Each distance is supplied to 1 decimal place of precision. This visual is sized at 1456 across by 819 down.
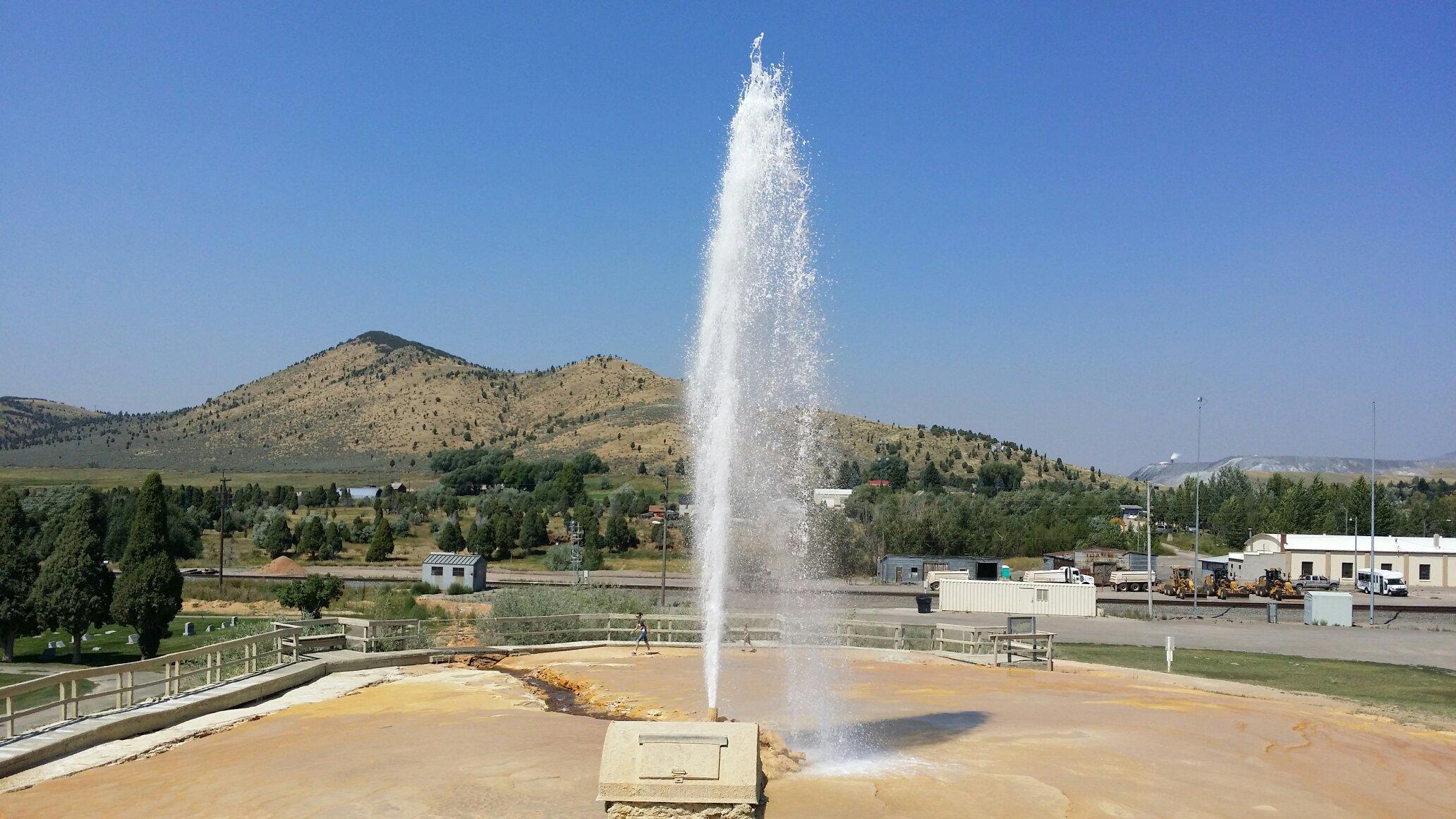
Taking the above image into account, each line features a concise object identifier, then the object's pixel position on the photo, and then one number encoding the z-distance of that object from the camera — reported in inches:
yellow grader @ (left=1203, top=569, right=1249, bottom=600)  2783.0
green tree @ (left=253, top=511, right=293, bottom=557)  3700.8
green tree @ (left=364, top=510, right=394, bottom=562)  3700.1
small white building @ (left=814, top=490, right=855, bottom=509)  3743.1
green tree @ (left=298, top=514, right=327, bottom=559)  3708.2
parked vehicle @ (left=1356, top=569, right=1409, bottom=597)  2773.1
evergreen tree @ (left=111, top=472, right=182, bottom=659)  1926.7
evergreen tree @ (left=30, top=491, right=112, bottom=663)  1889.8
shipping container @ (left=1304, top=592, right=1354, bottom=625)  2006.6
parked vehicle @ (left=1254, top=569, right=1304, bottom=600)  2755.9
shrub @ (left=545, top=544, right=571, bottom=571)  3398.1
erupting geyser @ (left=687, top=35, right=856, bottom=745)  685.3
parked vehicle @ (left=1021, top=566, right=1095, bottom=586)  2706.7
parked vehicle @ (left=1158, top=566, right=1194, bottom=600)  2755.9
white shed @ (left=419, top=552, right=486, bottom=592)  2748.5
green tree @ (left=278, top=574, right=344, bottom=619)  2174.0
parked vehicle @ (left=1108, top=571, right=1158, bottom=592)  2970.0
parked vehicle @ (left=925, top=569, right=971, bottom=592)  2659.9
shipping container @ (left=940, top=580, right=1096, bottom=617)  2132.1
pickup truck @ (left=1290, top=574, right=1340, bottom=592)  2928.2
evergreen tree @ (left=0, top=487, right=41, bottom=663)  1882.4
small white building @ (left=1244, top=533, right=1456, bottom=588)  3277.6
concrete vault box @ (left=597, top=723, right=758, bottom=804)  475.5
